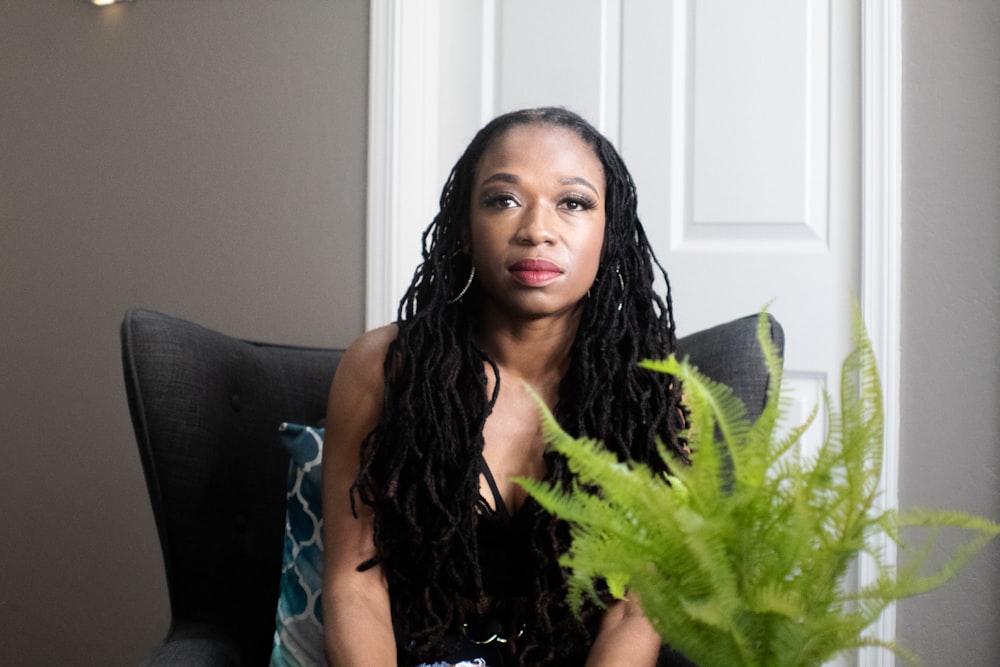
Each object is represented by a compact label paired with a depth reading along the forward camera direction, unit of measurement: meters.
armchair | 1.46
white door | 2.07
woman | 1.39
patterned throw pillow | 1.43
